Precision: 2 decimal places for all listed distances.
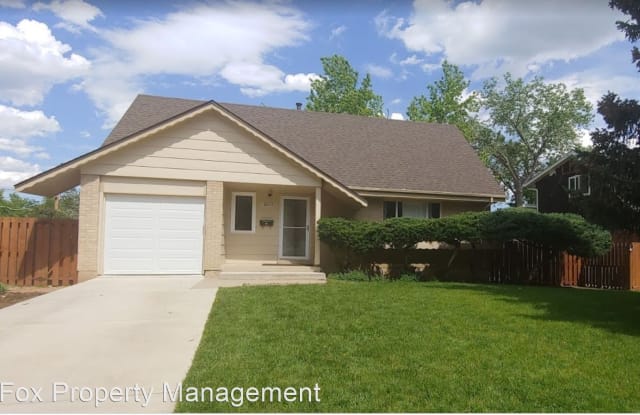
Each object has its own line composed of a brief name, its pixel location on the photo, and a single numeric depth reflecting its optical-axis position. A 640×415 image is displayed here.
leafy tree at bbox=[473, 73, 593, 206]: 47.44
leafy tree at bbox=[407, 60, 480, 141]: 36.62
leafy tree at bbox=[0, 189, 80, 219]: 27.44
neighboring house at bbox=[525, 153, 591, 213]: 28.55
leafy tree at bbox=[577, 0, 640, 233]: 8.73
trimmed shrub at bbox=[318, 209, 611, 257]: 13.12
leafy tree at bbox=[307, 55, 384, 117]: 35.12
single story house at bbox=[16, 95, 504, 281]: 11.97
